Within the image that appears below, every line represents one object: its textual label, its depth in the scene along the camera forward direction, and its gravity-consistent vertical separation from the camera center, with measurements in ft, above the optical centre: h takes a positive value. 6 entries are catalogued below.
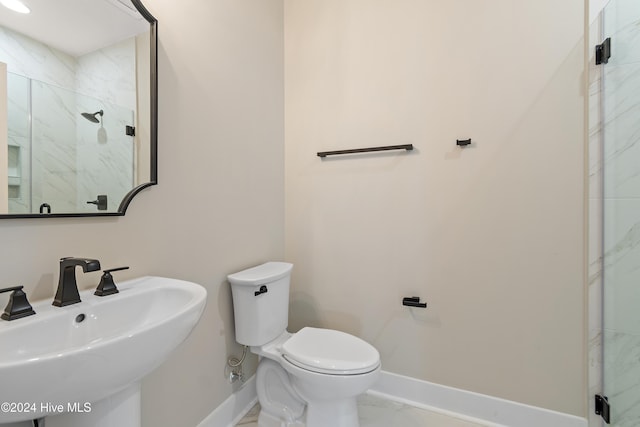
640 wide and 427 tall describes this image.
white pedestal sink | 1.67 -0.99
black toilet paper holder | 5.20 -1.63
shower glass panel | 3.89 -0.02
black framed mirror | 2.49 +1.04
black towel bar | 5.18 +1.17
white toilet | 3.98 -2.14
